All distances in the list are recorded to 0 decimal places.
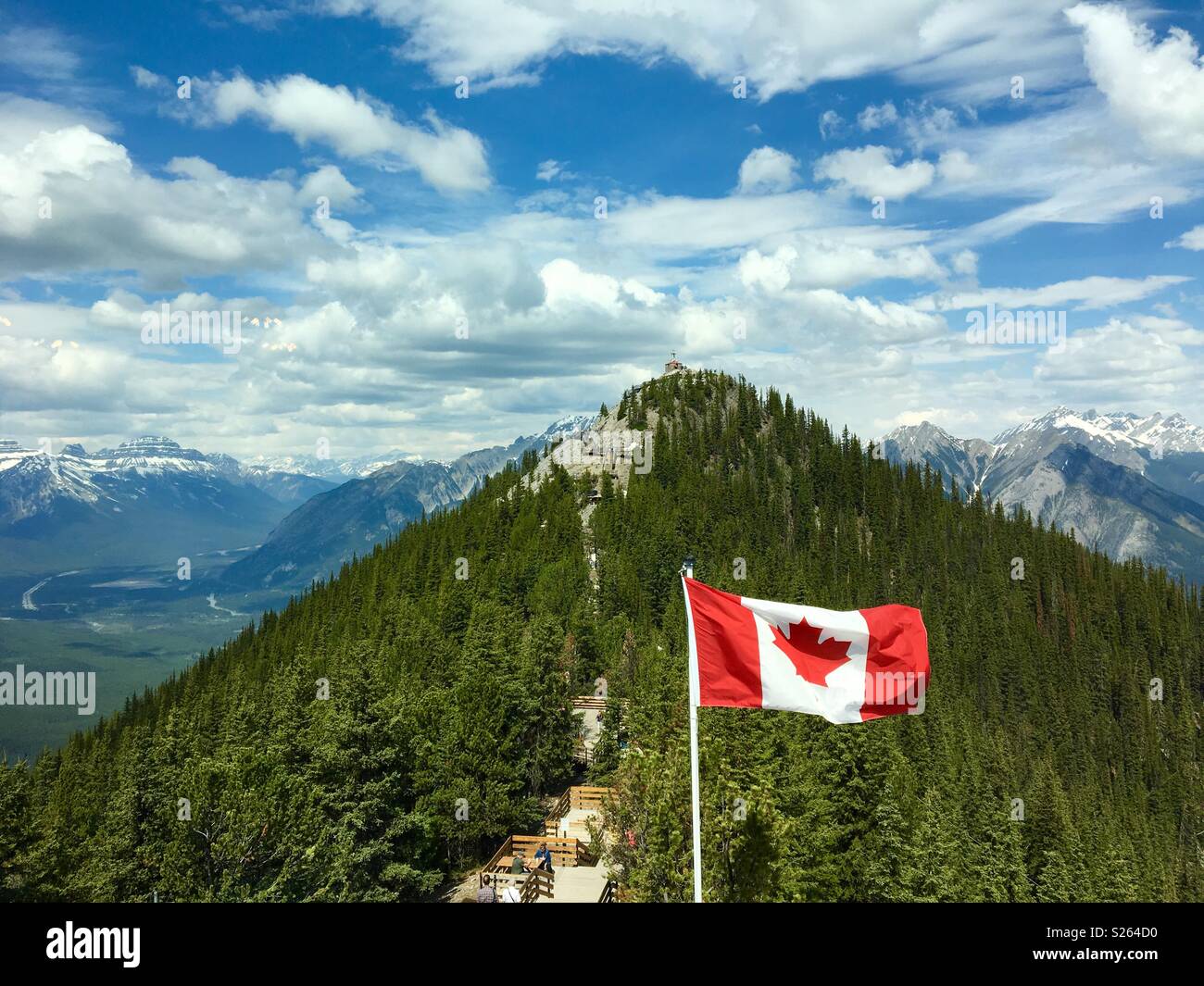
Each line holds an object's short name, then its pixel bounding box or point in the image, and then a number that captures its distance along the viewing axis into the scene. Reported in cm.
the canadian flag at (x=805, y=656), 1423
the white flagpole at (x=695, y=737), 1251
